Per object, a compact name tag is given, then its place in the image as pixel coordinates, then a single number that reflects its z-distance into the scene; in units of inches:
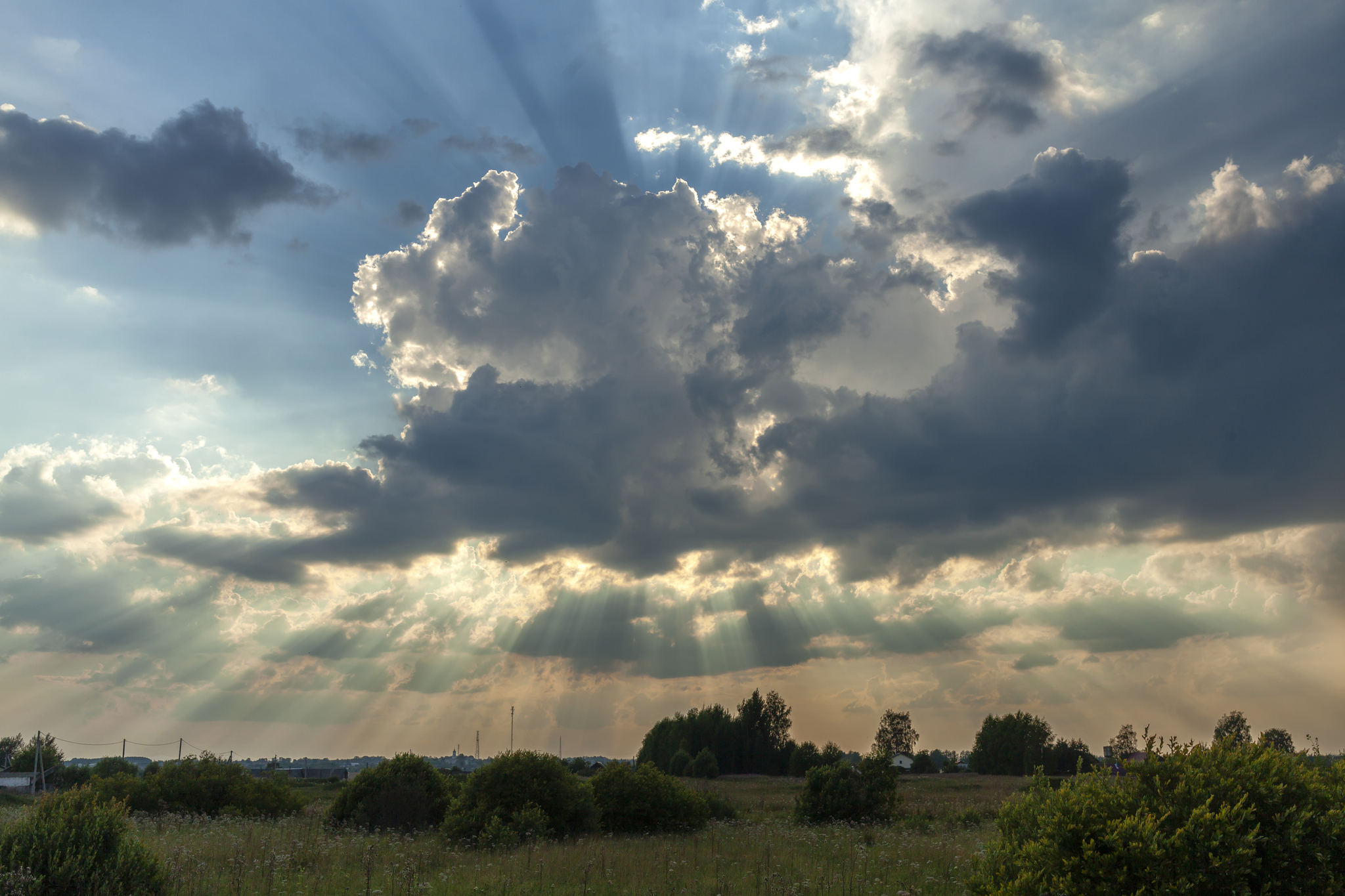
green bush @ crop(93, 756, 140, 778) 2221.9
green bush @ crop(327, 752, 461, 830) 1163.9
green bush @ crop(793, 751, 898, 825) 1392.7
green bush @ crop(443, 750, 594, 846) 1016.2
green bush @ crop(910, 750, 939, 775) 5477.4
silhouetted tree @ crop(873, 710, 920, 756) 6127.0
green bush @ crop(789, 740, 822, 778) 4089.6
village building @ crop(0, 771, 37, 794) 3081.4
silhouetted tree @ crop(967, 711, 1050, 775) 5034.5
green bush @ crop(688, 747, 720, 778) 3750.0
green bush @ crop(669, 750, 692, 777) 4067.4
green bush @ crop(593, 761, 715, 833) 1175.6
